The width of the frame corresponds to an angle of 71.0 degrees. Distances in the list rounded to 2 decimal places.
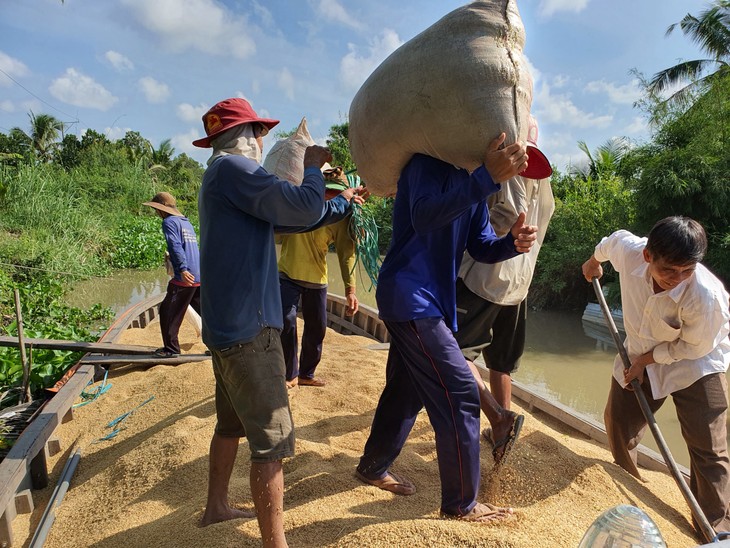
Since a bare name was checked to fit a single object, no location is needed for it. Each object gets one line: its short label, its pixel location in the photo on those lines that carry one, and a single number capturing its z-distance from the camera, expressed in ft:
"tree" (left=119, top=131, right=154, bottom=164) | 115.48
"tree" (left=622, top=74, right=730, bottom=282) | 32.32
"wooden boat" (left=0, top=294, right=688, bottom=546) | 8.51
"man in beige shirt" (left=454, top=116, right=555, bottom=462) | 8.65
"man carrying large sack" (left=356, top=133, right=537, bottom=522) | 6.28
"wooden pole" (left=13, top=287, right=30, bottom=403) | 12.73
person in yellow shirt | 13.15
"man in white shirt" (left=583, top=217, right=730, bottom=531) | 8.00
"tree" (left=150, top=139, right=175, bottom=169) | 119.85
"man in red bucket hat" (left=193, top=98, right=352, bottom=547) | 6.21
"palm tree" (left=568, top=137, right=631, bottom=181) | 58.85
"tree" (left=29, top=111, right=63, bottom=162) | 98.91
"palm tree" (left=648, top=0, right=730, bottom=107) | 50.90
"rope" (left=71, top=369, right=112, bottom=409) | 13.82
